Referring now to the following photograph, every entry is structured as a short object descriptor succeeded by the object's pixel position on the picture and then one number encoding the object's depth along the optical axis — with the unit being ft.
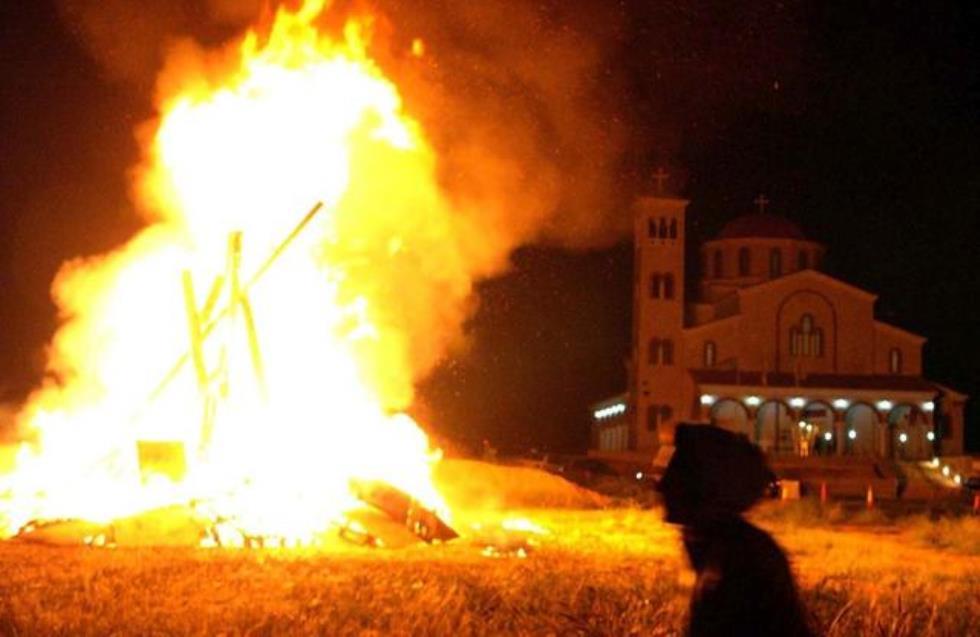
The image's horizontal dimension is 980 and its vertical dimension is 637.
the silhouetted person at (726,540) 14.19
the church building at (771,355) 209.36
